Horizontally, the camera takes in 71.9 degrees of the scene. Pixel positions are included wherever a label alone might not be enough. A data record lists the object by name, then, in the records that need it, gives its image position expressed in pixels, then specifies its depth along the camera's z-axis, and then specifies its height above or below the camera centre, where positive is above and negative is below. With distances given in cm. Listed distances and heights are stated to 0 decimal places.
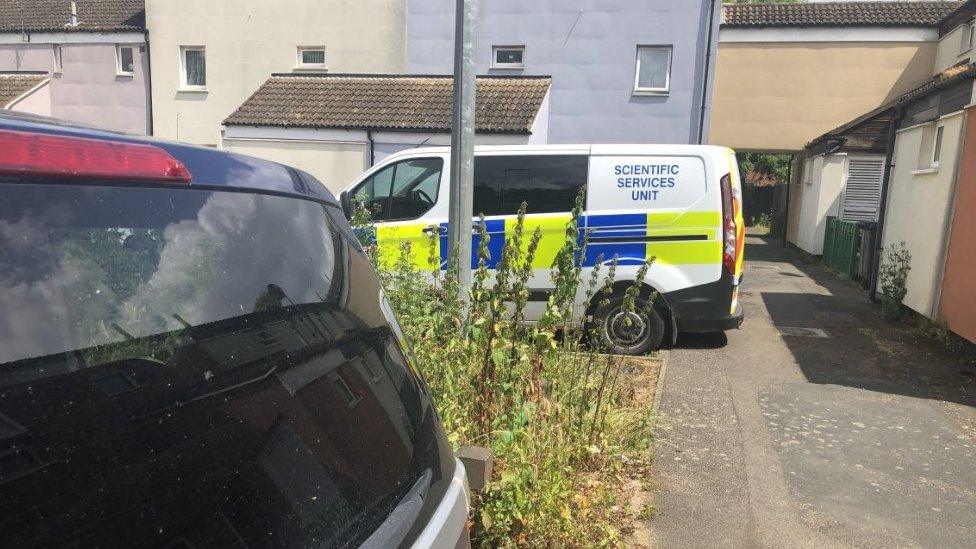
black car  92 -35
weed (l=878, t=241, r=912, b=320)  911 -129
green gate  1334 -129
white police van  695 -42
